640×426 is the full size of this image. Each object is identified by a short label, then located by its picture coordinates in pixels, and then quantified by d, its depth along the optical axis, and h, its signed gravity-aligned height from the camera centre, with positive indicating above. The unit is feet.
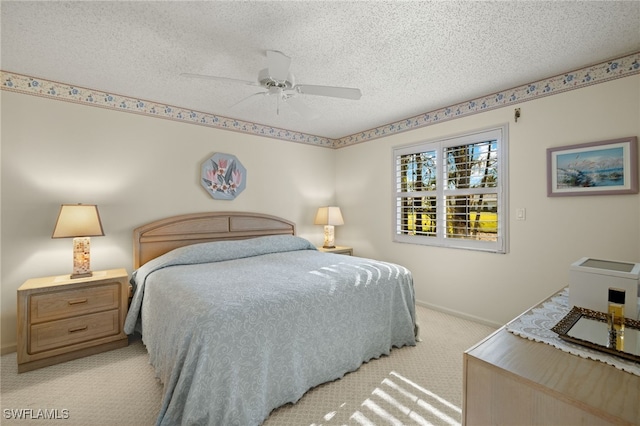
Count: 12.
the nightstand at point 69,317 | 7.28 -2.77
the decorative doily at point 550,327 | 3.00 -1.54
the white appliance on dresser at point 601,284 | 4.00 -1.04
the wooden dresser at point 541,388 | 2.43 -1.60
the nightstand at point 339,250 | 13.82 -1.72
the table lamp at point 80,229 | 7.96 -0.38
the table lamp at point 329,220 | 14.23 -0.29
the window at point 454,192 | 9.98 +0.88
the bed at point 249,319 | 4.98 -2.27
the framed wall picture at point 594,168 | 7.40 +1.26
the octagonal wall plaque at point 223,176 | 11.77 +1.66
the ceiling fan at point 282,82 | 6.48 +3.22
